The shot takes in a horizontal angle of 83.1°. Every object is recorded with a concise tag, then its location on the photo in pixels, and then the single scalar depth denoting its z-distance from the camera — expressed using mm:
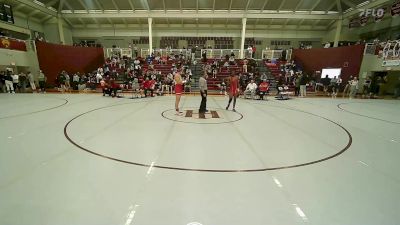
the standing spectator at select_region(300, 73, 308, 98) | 14844
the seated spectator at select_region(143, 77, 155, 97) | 13137
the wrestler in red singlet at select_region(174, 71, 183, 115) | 7902
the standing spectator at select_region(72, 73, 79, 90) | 16922
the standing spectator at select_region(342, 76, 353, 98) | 16519
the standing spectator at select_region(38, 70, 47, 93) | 15492
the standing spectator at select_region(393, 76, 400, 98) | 15441
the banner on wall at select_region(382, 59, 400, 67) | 14898
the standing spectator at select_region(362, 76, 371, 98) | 16594
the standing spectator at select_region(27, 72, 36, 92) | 15750
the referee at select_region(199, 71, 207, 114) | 7598
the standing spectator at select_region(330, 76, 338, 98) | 16098
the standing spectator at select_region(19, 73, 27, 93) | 15472
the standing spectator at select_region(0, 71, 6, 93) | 14723
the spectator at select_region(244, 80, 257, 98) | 13211
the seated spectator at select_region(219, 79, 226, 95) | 16255
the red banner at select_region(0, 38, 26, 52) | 15580
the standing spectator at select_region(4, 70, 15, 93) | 14576
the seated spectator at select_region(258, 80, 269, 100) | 13141
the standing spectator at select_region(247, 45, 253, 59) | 21406
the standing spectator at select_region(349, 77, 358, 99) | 14922
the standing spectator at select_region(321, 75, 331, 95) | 17231
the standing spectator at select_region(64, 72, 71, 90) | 16720
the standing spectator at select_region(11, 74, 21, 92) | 14883
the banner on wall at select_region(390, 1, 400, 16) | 15881
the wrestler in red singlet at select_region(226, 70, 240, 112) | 8547
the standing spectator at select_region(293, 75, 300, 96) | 15314
